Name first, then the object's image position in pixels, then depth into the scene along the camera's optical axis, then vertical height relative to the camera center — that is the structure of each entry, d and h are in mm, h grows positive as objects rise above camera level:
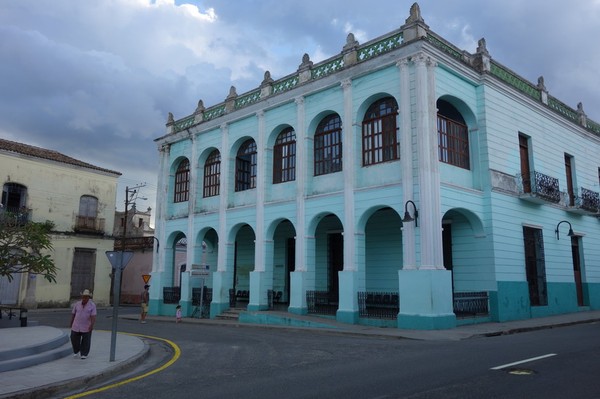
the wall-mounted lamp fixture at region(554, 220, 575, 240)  19781 +2512
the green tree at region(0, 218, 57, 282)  9805 +855
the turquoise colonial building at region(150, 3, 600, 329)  16453 +3767
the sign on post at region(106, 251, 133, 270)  9773 +583
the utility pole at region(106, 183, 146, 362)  9586 +481
